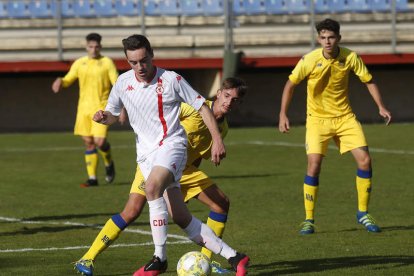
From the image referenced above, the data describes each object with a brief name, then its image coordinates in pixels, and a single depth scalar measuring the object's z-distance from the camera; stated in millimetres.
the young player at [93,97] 34156
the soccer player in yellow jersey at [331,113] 23297
